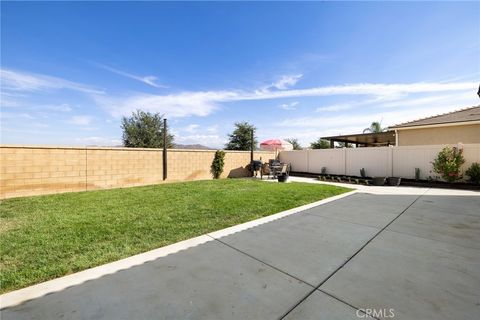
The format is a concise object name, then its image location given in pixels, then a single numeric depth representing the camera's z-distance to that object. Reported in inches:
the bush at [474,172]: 328.7
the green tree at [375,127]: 922.1
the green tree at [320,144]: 1128.8
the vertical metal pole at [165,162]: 413.7
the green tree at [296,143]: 1374.3
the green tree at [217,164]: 492.4
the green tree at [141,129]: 896.3
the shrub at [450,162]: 337.7
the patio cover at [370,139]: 583.5
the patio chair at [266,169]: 546.0
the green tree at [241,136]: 956.0
